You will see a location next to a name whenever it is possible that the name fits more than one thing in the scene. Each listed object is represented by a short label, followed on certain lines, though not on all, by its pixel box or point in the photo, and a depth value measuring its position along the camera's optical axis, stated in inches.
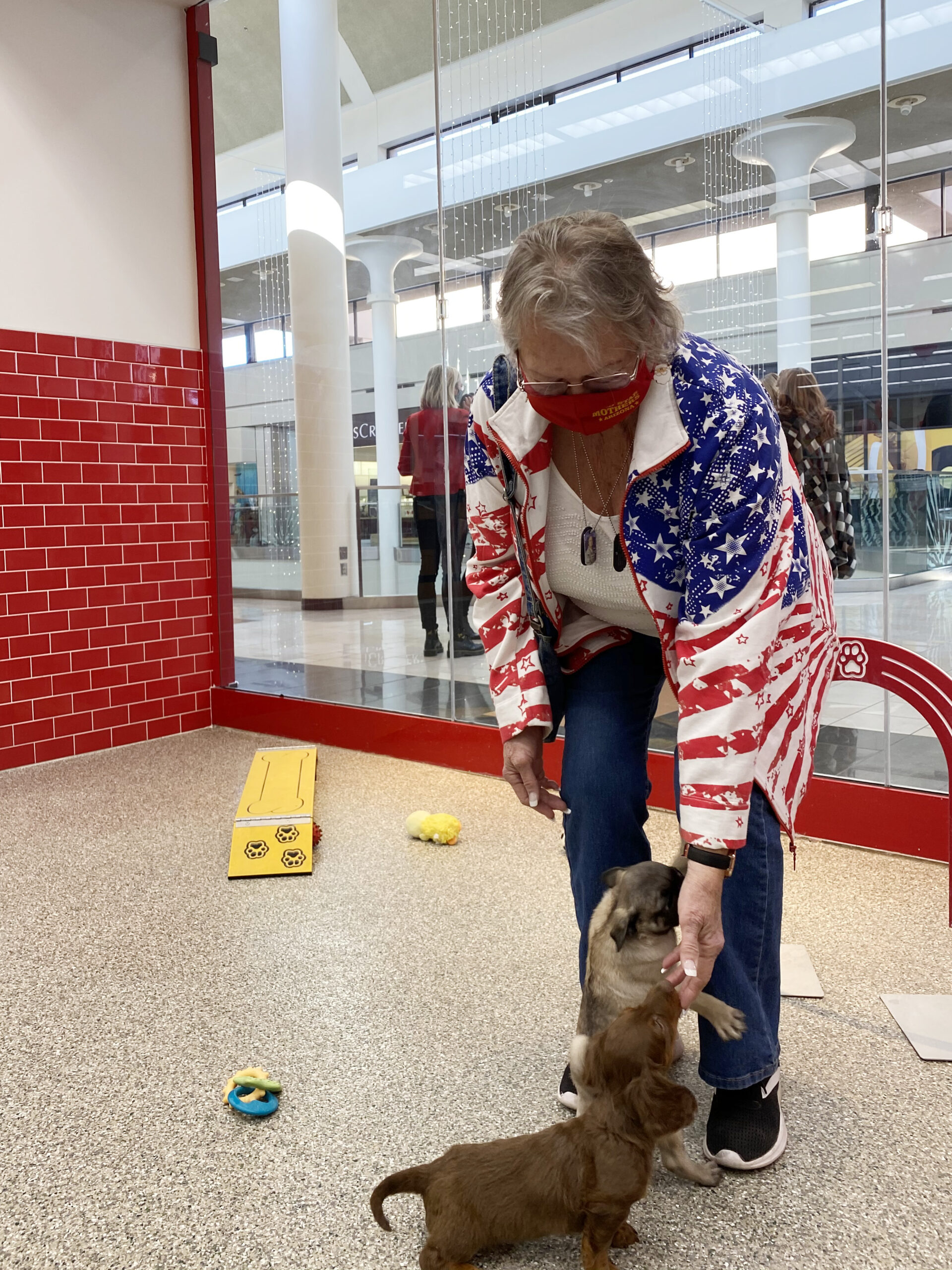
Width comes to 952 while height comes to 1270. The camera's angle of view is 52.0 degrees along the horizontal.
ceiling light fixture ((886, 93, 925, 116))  98.7
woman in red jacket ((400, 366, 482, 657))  144.5
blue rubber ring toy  62.4
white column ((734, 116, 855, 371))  104.2
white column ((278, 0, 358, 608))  152.8
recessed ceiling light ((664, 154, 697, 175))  112.6
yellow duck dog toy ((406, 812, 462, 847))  112.9
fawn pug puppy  50.6
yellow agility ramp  105.5
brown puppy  43.5
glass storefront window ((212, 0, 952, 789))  102.3
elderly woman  46.0
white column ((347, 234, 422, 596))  147.0
